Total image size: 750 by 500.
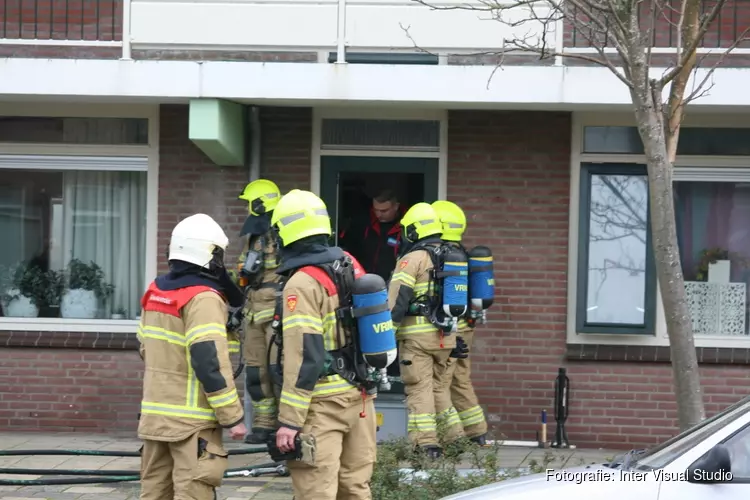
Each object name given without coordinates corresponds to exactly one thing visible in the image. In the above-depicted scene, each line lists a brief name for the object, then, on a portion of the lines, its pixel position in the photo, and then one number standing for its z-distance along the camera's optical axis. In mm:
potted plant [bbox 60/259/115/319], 20484
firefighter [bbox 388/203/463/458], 17000
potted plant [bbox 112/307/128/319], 20484
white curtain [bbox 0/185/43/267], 20750
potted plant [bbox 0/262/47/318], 20562
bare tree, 11797
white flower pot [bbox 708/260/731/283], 19812
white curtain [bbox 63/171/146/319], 20562
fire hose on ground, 15297
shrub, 12742
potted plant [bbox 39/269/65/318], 20531
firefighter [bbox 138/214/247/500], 11023
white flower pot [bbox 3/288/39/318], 20531
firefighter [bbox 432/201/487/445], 18031
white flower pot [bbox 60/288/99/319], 20469
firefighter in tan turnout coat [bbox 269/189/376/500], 10641
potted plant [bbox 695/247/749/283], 19797
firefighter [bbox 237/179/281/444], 17391
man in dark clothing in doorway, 21122
